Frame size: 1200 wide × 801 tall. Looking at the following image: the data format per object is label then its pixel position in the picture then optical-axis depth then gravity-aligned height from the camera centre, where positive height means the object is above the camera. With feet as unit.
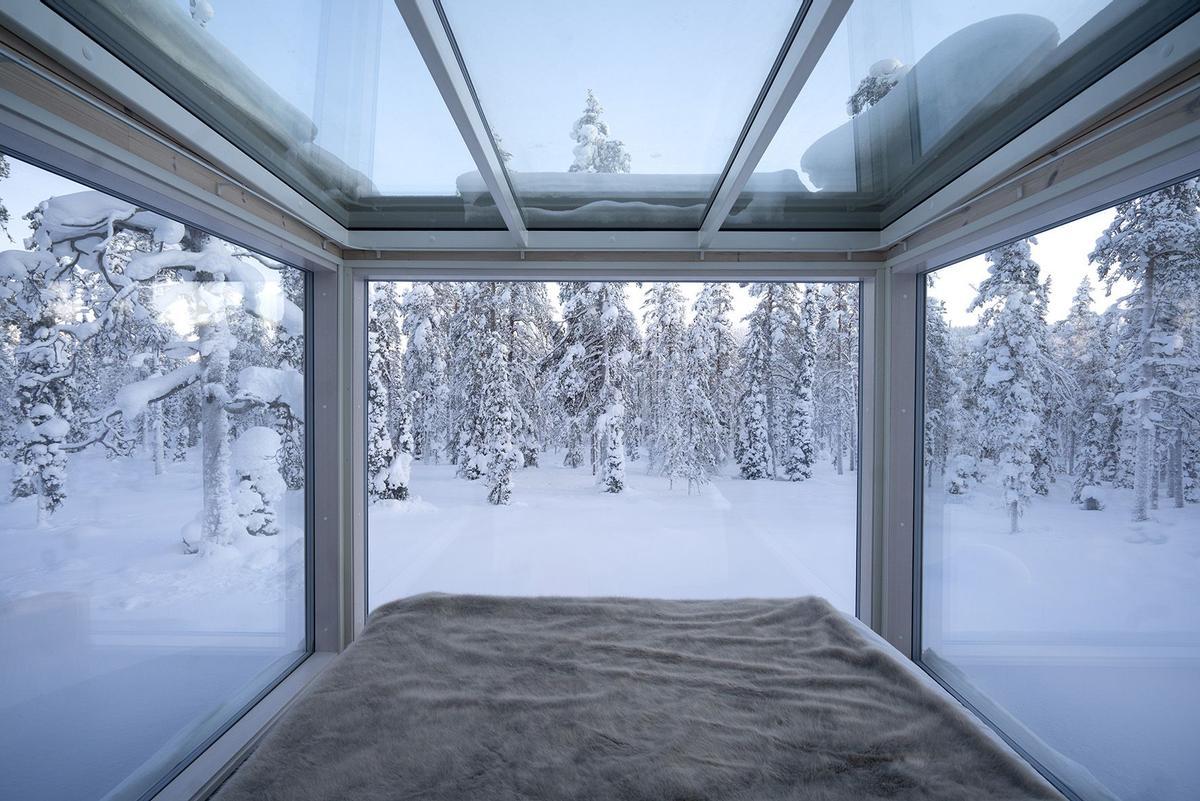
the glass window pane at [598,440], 11.49 -0.90
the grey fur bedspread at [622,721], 4.25 -3.00
